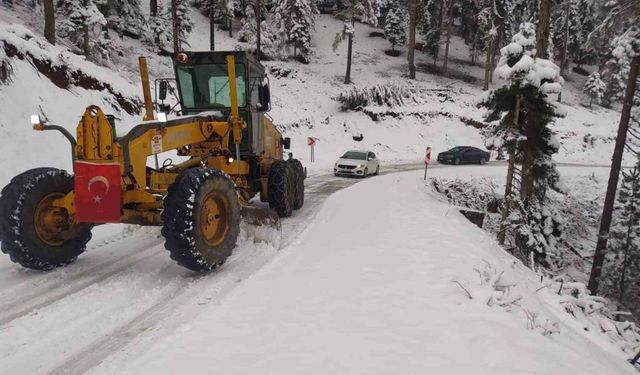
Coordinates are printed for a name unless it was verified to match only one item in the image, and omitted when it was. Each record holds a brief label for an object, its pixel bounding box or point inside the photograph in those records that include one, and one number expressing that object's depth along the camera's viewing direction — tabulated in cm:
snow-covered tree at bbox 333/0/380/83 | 4097
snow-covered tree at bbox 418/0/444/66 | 5153
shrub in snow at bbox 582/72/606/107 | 4878
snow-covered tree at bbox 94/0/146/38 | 3212
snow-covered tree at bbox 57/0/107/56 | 2400
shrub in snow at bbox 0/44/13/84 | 1159
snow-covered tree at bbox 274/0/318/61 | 4316
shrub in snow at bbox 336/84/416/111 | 3878
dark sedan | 3275
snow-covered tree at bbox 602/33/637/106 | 4961
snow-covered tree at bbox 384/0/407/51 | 5377
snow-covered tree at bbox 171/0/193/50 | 3649
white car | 2209
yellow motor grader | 521
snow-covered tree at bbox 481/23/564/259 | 1512
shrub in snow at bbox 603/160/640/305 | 1859
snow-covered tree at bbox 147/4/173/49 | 3659
